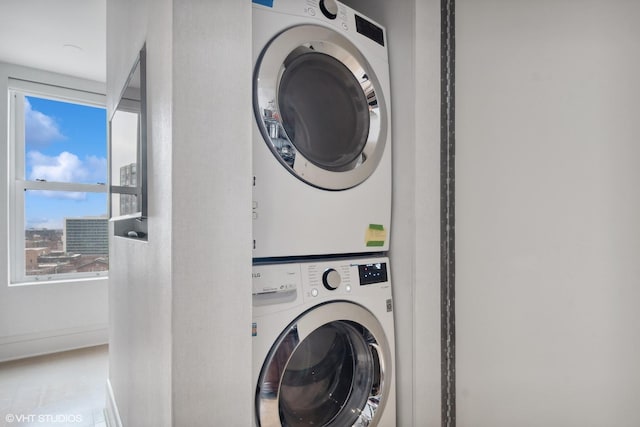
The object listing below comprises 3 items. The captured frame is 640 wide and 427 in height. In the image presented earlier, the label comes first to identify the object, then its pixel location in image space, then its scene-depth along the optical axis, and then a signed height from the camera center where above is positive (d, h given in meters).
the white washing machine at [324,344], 1.09 -0.45
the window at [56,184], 3.18 +0.27
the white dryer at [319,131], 1.10 +0.28
